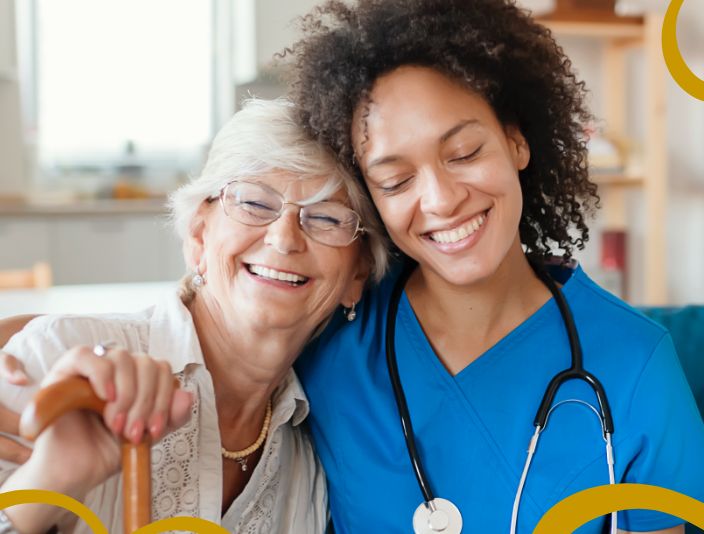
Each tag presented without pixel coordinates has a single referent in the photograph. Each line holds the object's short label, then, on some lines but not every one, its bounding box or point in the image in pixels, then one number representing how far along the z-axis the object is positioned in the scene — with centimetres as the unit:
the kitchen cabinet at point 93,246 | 505
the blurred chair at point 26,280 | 297
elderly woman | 132
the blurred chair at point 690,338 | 164
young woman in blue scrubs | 130
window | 546
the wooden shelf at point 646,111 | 462
